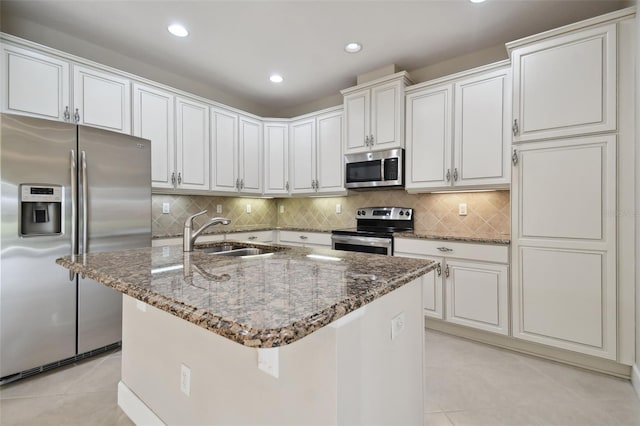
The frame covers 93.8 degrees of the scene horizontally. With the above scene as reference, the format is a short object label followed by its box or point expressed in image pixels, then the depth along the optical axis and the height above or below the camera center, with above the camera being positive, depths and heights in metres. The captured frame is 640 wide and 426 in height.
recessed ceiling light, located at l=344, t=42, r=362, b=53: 2.85 +1.59
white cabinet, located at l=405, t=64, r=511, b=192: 2.61 +0.75
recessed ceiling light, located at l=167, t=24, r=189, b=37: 2.58 +1.59
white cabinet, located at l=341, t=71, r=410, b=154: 3.16 +1.08
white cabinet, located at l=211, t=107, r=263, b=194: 3.63 +0.76
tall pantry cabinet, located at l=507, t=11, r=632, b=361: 2.04 +0.18
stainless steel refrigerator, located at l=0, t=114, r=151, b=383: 1.93 -0.14
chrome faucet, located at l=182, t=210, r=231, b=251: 1.71 -0.13
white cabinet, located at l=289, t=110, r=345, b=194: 3.76 +0.76
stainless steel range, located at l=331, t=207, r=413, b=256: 3.07 -0.21
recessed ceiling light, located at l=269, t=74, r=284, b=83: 3.52 +1.60
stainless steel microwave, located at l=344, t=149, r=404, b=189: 3.18 +0.48
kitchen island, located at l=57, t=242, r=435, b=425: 0.73 -0.44
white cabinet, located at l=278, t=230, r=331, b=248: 3.69 -0.35
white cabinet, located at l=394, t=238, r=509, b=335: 2.45 -0.62
